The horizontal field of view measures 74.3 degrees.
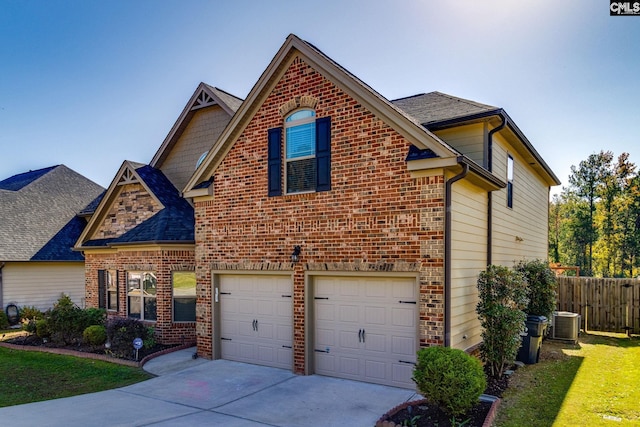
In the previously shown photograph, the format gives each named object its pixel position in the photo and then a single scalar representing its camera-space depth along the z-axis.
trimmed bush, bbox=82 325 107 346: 12.23
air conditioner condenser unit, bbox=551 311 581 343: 12.59
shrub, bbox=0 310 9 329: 16.78
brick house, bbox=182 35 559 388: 7.91
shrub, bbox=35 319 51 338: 13.58
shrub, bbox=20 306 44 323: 17.58
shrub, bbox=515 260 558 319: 10.76
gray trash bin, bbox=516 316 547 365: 10.10
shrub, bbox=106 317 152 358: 11.30
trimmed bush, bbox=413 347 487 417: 6.13
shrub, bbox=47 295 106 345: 12.91
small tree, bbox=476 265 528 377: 8.38
